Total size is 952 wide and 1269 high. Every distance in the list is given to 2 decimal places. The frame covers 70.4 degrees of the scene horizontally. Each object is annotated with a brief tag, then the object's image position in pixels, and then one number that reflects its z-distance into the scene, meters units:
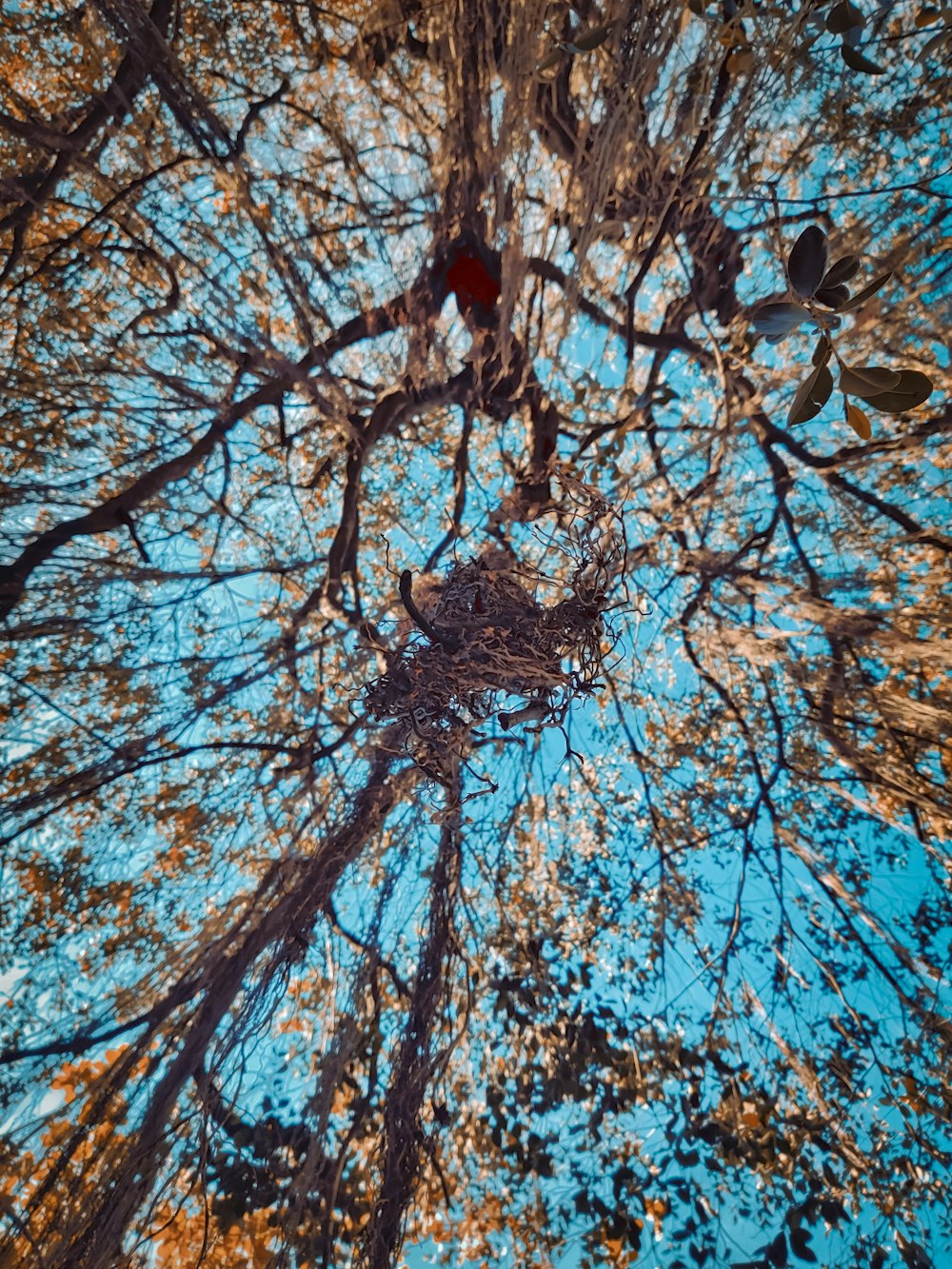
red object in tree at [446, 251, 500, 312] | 1.90
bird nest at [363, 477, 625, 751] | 1.12
